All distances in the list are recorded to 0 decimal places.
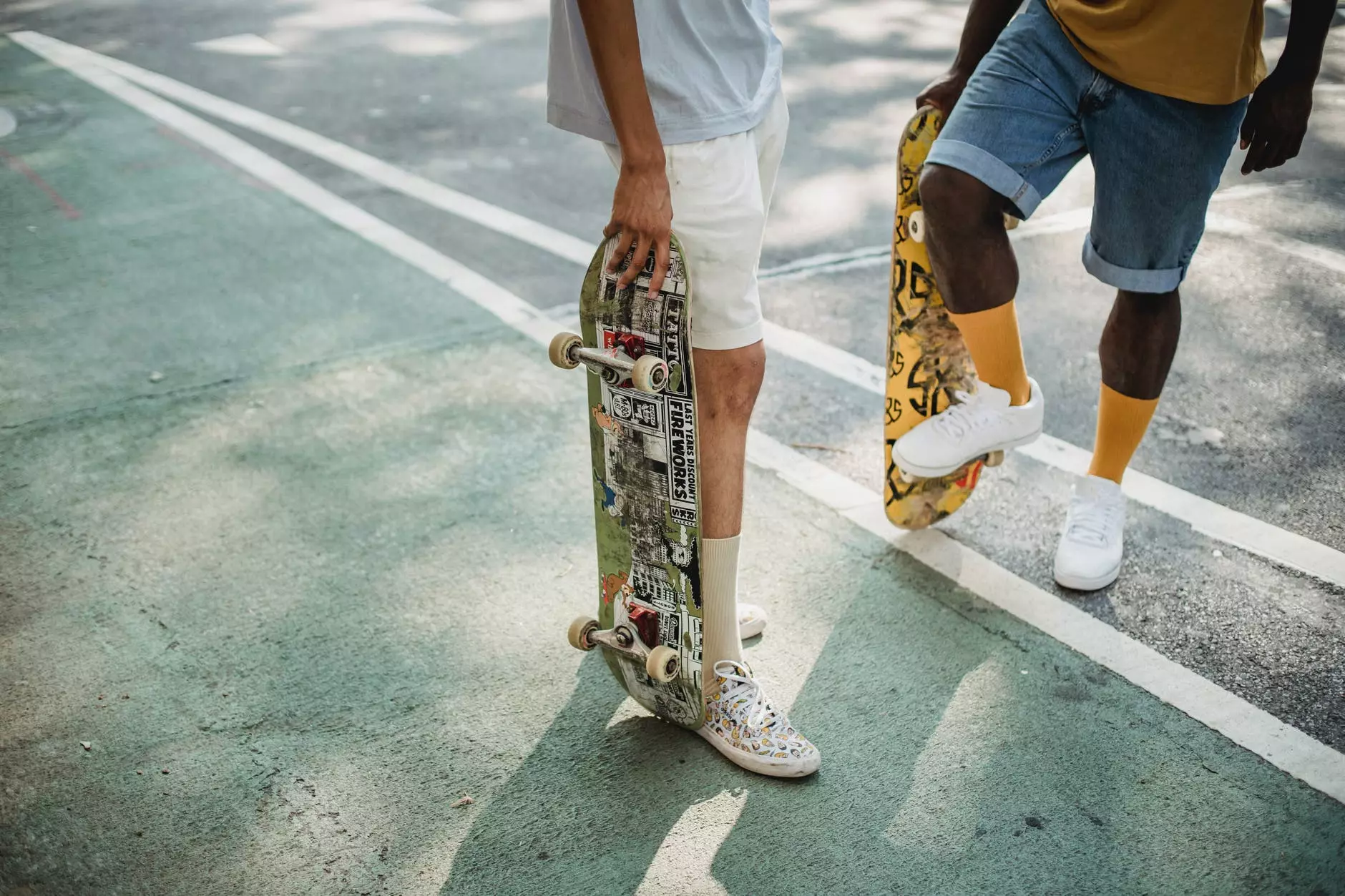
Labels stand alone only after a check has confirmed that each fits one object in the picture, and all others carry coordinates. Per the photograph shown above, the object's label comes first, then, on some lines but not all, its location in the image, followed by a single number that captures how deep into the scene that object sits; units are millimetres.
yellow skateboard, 2803
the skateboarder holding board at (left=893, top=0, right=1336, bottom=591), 2365
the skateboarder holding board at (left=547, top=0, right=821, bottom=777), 1891
